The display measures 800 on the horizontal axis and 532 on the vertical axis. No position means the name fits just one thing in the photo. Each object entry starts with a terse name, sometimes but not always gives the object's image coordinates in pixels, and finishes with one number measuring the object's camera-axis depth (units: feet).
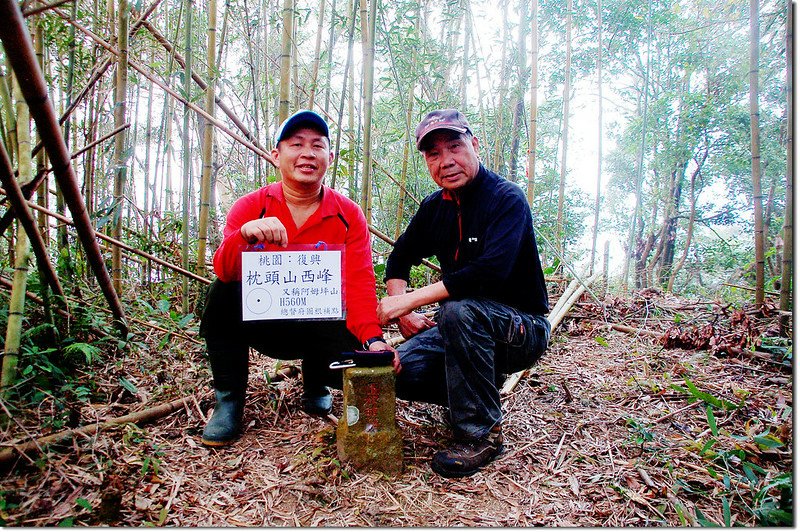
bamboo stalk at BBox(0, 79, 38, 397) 4.76
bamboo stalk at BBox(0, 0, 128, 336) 3.31
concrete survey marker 5.02
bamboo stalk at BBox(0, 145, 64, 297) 4.03
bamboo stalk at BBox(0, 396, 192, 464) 4.33
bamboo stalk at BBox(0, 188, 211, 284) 6.39
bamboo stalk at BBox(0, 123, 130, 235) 4.80
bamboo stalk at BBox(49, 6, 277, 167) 6.20
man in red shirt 5.66
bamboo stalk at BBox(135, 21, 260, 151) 7.52
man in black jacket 5.32
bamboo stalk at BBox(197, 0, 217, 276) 7.45
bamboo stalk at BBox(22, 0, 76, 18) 3.96
